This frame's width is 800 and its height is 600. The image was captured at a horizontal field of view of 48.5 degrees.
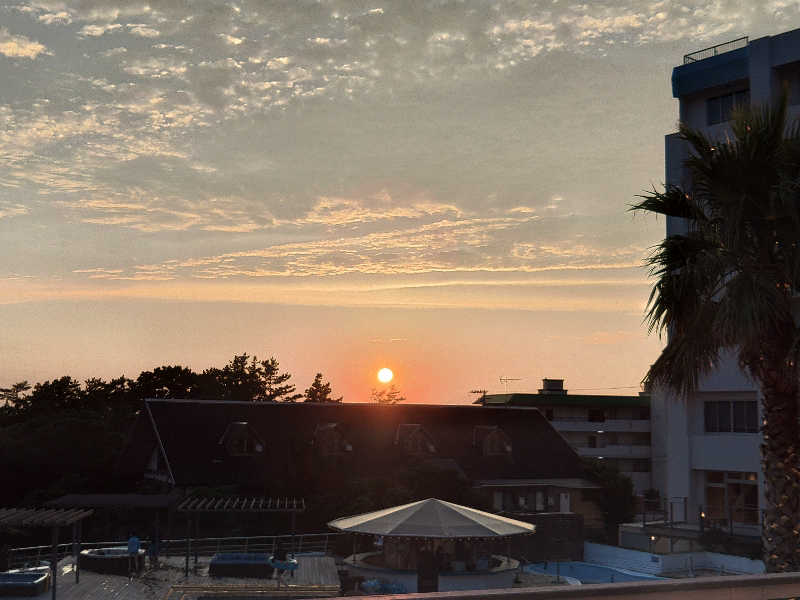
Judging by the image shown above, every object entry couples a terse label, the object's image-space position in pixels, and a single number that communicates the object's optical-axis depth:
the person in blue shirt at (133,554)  33.38
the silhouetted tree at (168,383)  83.75
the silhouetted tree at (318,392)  92.25
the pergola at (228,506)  33.78
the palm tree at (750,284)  15.41
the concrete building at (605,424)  87.44
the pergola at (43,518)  27.02
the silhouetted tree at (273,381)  89.94
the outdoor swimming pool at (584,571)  39.47
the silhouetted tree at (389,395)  136.38
